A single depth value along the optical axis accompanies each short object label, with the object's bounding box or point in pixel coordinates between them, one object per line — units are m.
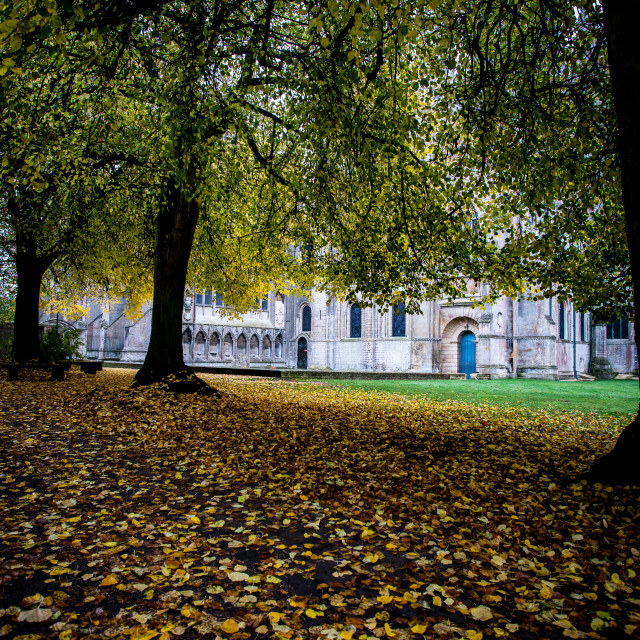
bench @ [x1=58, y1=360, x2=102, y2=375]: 19.47
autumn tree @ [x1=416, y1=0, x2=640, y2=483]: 7.38
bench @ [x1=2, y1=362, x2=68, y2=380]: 14.51
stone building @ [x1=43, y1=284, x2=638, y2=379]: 30.77
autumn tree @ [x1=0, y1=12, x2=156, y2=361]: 8.45
